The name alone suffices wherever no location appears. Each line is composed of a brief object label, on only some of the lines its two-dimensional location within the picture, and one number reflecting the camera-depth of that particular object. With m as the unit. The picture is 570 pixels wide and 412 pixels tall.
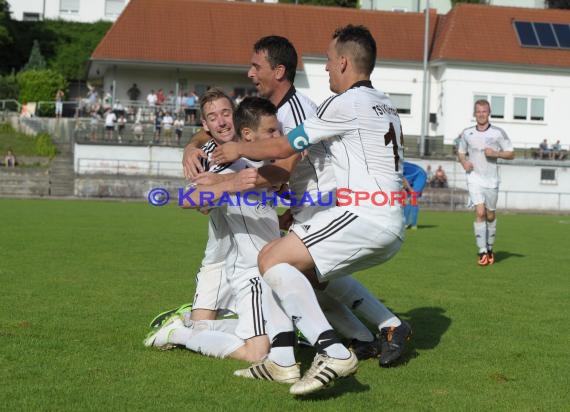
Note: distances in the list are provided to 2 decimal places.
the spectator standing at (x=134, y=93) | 48.21
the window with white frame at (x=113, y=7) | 71.40
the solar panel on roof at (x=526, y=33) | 49.03
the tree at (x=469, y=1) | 65.81
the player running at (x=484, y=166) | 14.19
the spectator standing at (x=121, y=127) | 38.44
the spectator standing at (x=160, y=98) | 42.88
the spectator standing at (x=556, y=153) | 43.09
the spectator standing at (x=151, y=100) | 42.53
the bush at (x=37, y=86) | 52.94
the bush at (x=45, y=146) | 40.62
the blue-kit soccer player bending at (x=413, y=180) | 23.00
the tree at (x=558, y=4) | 71.62
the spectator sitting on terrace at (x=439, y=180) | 37.56
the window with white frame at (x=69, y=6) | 71.06
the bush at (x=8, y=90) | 54.38
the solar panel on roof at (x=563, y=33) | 49.05
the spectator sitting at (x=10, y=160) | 36.97
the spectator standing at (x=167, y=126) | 38.80
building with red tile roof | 47.97
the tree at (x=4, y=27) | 60.91
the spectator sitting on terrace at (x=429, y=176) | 37.61
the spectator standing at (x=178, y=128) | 39.02
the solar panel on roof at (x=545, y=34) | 49.15
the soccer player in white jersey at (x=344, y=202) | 5.53
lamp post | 42.72
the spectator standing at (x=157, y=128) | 38.81
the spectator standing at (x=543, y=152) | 42.91
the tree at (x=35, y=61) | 61.05
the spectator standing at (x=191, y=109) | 41.00
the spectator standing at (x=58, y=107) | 45.69
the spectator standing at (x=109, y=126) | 38.19
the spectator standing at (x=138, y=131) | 38.69
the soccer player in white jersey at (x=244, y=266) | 6.05
